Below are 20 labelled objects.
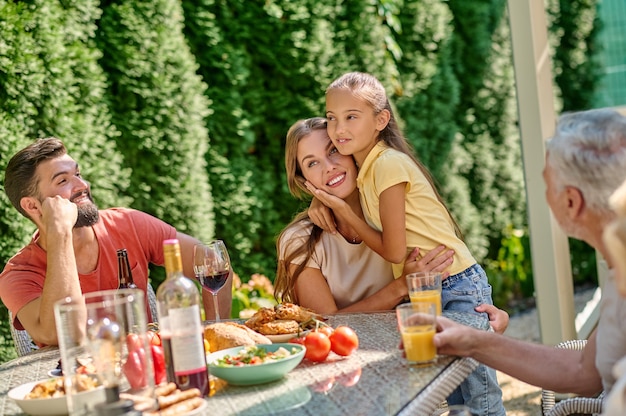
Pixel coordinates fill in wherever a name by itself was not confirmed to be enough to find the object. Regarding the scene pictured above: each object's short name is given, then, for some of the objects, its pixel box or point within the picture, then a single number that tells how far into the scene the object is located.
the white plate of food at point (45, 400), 2.05
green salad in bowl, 2.12
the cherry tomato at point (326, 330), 2.39
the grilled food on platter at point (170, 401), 1.93
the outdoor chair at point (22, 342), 3.29
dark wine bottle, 2.74
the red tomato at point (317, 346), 2.31
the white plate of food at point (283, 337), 2.50
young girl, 3.13
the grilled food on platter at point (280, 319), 2.53
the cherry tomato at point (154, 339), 2.27
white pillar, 5.09
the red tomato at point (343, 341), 2.35
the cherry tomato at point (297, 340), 2.51
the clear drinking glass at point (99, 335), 1.86
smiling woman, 3.24
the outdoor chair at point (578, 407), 2.53
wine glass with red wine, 2.77
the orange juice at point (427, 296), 2.43
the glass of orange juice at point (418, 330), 2.21
